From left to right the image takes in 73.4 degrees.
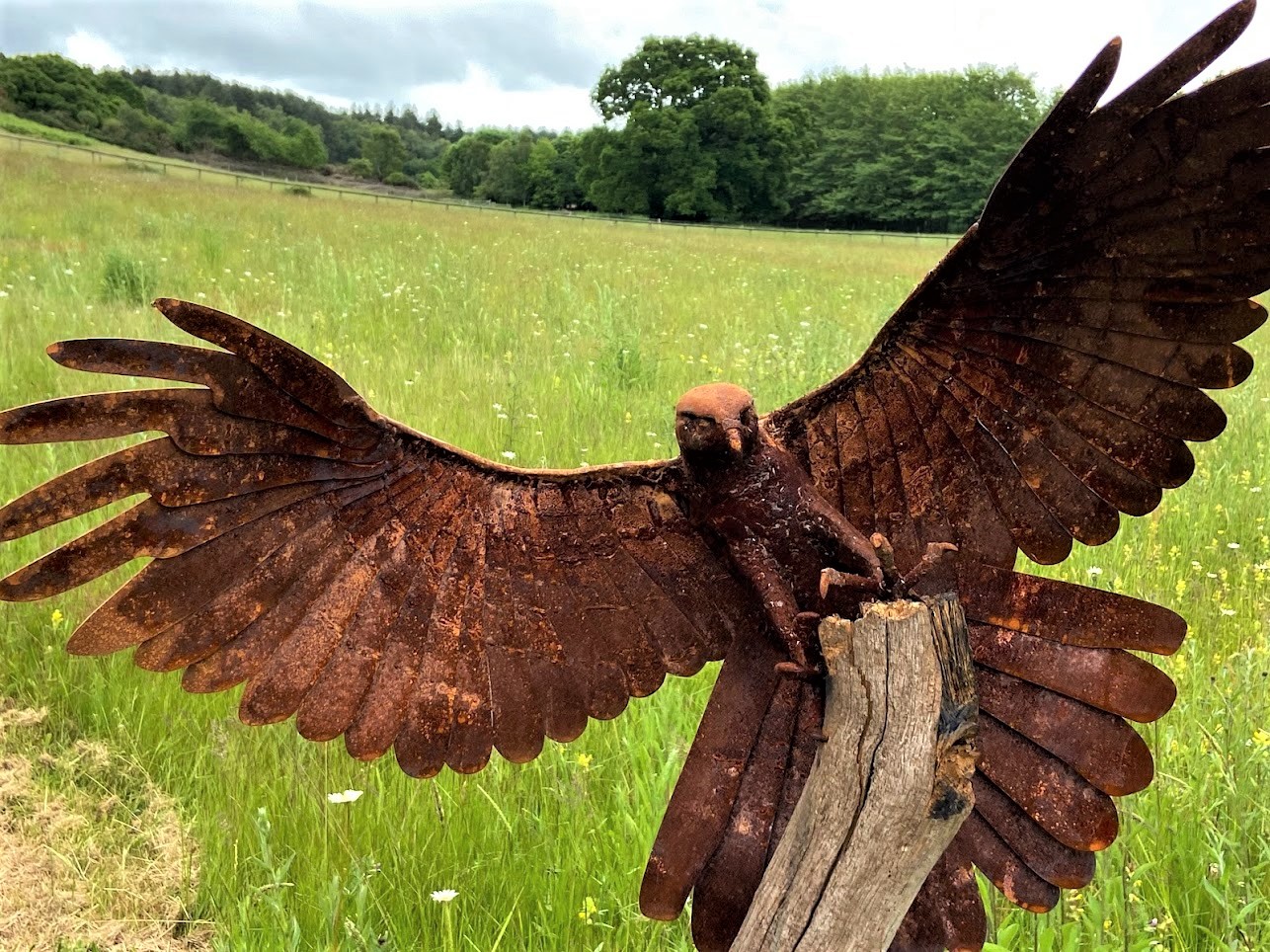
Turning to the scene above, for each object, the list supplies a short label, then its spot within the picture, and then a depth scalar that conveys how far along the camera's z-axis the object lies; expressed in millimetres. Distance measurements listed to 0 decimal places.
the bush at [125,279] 6504
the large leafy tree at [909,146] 32219
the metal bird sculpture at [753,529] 1129
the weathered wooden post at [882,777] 1043
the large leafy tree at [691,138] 32406
